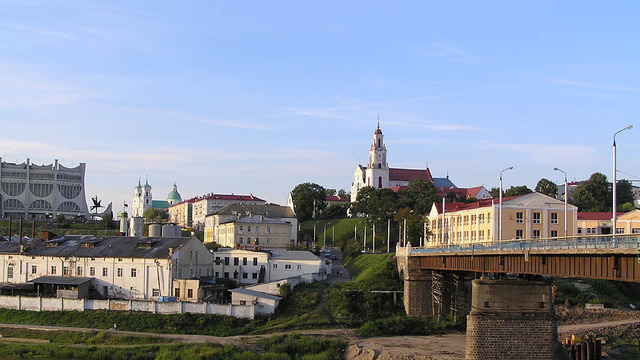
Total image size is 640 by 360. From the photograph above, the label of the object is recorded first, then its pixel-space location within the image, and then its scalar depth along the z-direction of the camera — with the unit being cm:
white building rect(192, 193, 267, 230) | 18475
